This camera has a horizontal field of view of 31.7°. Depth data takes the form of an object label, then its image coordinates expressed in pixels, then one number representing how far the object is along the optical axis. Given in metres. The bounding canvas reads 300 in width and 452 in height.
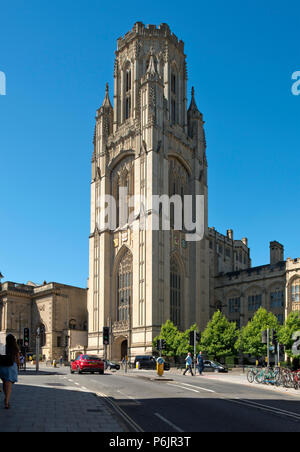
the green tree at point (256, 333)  60.88
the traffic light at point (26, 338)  41.72
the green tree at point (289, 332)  57.82
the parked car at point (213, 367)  49.28
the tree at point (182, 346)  63.00
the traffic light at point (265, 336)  29.65
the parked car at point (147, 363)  51.06
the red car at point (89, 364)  34.50
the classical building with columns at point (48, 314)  82.81
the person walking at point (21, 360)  49.45
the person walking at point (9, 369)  13.07
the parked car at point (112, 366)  53.62
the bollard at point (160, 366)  32.41
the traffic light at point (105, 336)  43.57
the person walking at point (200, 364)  37.38
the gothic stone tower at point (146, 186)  68.50
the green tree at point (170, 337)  62.72
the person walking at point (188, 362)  36.41
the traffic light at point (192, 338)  36.88
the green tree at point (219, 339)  63.62
